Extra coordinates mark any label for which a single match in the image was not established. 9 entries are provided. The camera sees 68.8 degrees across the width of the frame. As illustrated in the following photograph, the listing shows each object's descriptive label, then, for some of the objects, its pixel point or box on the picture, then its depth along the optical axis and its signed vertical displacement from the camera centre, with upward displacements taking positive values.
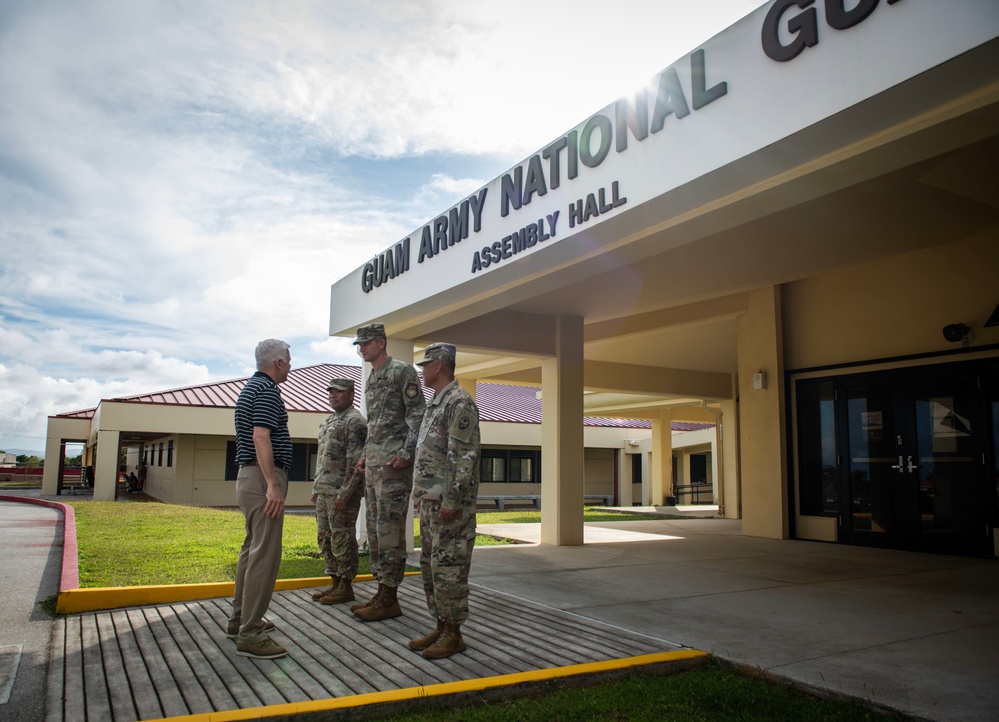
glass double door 9.52 +0.02
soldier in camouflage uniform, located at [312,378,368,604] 6.03 -0.29
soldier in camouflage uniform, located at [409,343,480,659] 4.54 -0.30
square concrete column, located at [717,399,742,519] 18.66 -0.08
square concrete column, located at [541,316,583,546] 10.95 +0.24
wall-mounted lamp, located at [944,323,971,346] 9.60 +1.71
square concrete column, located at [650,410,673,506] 25.70 +0.03
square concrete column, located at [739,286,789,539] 11.98 +0.68
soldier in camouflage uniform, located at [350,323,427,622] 5.43 -0.08
